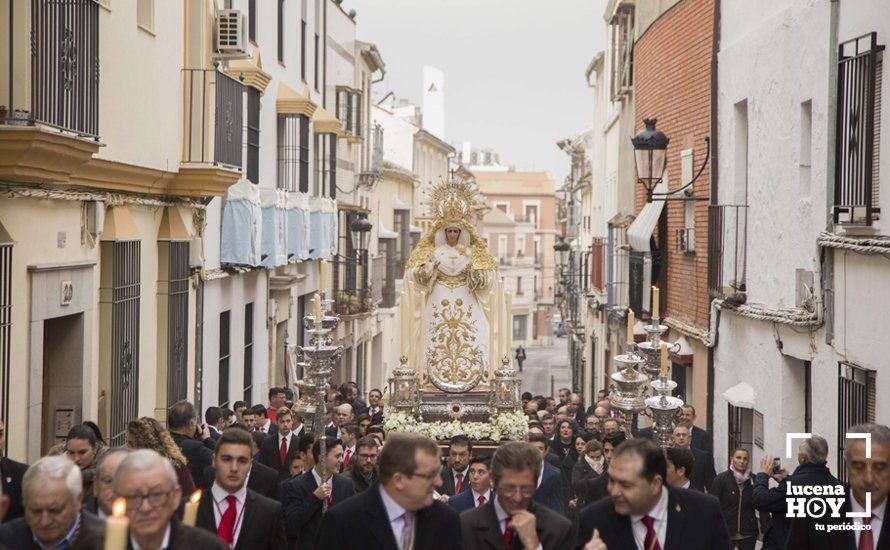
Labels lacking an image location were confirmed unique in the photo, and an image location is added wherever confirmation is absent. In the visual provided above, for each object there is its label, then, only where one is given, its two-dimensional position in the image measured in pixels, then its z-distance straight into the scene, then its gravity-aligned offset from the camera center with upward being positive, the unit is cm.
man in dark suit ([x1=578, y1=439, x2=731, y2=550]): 546 -101
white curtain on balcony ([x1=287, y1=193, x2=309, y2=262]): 2275 +31
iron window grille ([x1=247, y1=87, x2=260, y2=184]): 1892 +147
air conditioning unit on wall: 1609 +233
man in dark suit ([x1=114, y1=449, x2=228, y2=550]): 462 -81
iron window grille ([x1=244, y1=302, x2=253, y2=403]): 2062 -155
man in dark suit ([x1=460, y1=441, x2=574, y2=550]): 566 -105
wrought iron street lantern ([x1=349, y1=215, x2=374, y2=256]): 2670 +27
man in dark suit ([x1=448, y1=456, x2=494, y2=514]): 834 -135
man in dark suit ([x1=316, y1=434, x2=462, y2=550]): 543 -101
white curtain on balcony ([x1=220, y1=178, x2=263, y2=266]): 1816 +23
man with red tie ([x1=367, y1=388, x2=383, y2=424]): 1766 -221
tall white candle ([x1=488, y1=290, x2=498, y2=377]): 1775 -108
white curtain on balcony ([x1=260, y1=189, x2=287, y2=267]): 2039 +24
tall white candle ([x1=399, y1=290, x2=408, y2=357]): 1781 -89
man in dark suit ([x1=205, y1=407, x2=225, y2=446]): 1317 -160
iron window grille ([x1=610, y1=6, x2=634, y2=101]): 2670 +383
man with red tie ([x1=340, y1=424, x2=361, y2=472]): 1186 -173
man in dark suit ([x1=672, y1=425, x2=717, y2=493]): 1123 -169
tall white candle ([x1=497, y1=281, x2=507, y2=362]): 1773 -101
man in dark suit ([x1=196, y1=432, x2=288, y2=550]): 649 -119
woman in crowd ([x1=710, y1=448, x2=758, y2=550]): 1088 -193
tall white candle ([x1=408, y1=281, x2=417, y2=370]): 1777 -101
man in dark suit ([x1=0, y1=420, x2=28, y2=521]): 738 -124
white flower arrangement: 1611 -201
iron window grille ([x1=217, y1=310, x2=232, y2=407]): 1856 -145
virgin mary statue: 1781 -66
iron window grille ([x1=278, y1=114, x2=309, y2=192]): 2266 +151
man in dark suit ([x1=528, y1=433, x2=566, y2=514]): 876 -146
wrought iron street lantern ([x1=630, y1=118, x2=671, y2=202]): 1310 +87
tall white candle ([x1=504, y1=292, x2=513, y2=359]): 1766 -92
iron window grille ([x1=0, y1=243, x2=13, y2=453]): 930 -44
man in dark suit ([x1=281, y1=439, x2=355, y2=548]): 874 -154
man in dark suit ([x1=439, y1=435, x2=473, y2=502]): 1040 -159
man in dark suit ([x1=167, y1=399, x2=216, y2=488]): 935 -127
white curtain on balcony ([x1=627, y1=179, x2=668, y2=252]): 1969 +32
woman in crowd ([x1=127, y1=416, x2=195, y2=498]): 803 -110
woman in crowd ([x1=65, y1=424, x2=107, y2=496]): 788 -112
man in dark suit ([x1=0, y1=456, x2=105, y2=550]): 505 -92
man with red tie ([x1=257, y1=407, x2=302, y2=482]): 1163 -162
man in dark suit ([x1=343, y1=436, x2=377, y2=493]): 957 -144
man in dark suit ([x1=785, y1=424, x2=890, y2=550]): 598 -106
